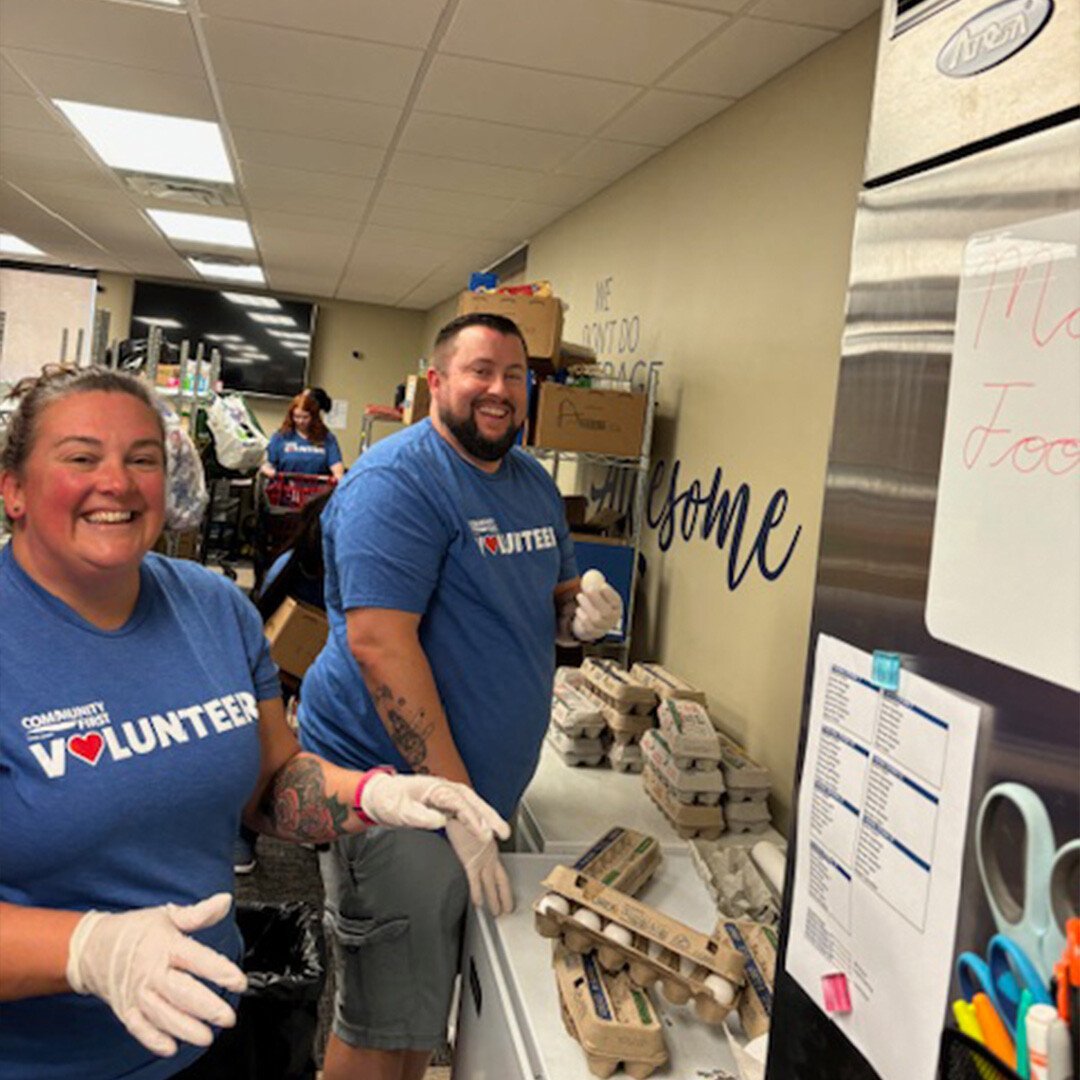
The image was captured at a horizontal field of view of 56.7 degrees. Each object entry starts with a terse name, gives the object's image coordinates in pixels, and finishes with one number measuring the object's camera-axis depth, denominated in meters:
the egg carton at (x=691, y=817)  2.36
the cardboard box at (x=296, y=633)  3.09
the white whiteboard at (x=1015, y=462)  0.56
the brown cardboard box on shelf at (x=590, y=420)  3.54
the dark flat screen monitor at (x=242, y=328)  10.67
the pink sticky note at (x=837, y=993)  0.75
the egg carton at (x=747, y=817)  2.44
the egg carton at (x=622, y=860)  1.81
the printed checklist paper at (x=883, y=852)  0.64
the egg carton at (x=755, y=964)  1.39
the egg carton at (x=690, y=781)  2.37
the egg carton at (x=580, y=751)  2.75
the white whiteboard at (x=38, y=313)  7.09
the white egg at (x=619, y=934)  1.49
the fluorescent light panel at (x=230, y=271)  8.89
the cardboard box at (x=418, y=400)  4.98
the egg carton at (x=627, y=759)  2.75
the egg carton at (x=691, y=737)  2.39
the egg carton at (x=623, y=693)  2.76
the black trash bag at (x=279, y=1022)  1.54
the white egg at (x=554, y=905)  1.54
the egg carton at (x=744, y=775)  2.44
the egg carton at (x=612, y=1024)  1.34
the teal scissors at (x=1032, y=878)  0.55
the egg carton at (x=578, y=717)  2.73
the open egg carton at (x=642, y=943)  1.42
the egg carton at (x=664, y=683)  2.84
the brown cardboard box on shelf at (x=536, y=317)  3.57
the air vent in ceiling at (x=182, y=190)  5.35
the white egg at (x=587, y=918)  1.52
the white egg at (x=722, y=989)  1.40
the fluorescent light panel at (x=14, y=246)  8.17
